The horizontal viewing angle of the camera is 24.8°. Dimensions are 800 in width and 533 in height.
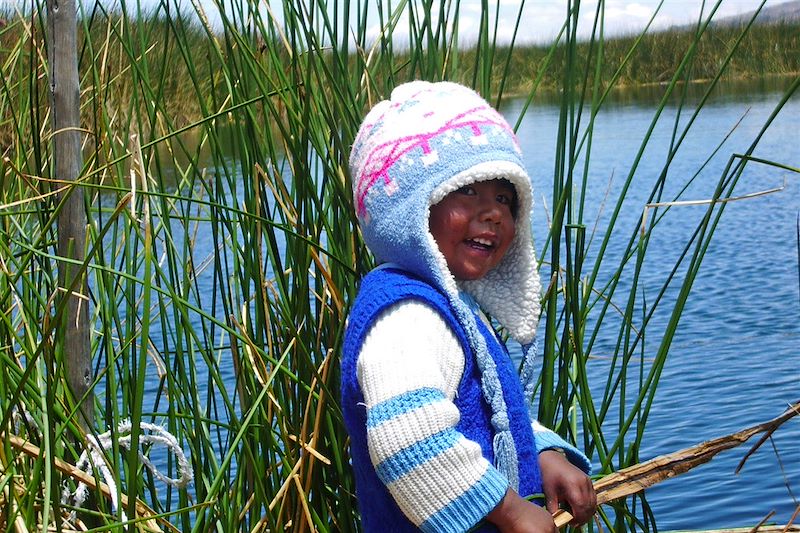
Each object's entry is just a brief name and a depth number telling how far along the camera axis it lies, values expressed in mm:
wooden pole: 2355
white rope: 2350
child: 2050
